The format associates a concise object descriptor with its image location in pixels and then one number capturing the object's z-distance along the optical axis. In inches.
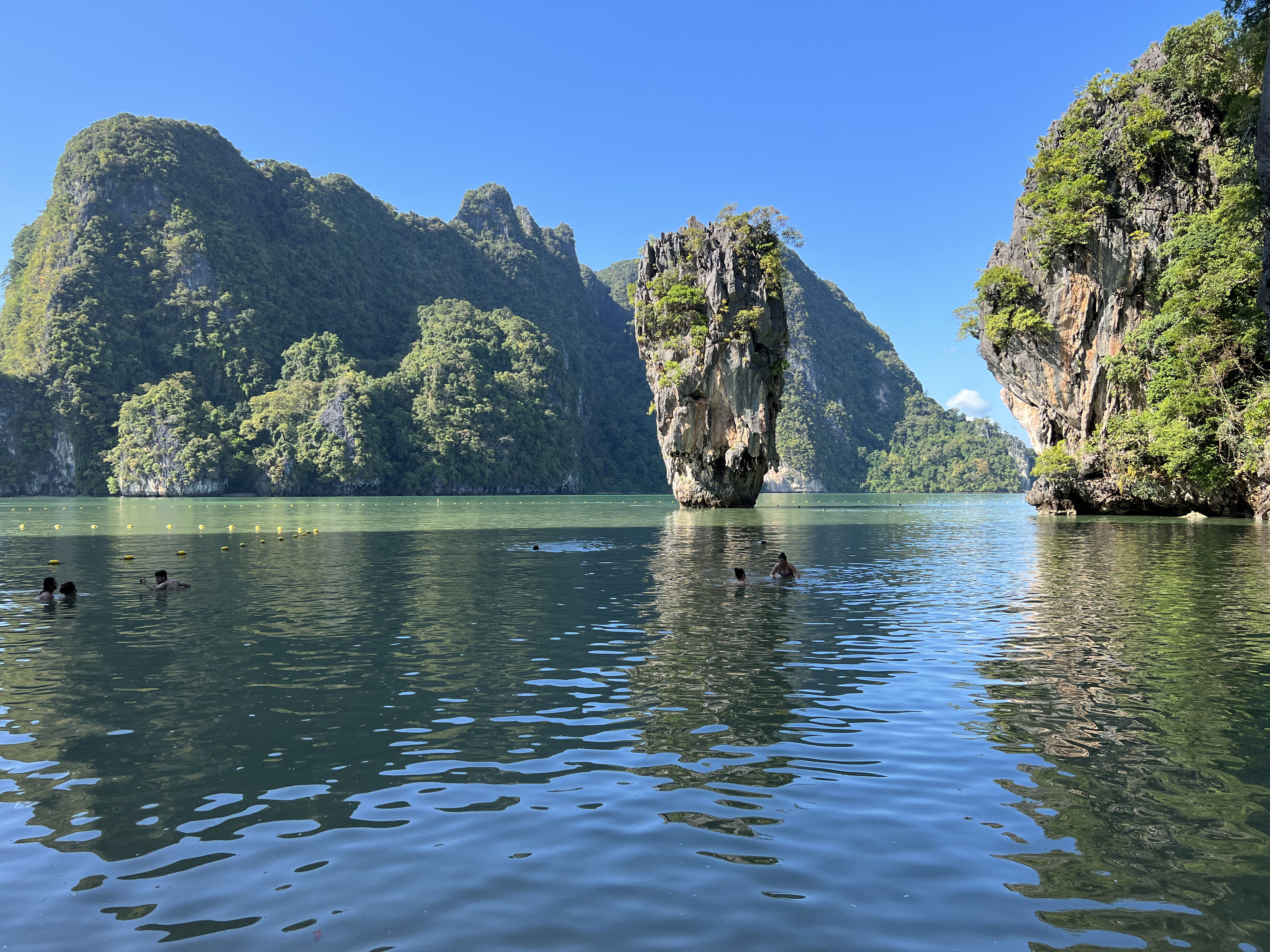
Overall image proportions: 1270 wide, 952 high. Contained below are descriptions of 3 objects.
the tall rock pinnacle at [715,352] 2810.0
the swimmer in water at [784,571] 901.8
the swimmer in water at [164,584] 847.1
